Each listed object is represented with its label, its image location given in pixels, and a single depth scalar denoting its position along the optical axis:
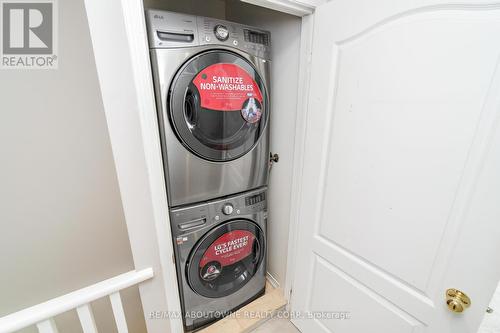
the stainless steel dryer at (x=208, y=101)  0.93
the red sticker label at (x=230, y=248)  1.29
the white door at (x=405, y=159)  0.64
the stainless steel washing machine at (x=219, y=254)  1.17
